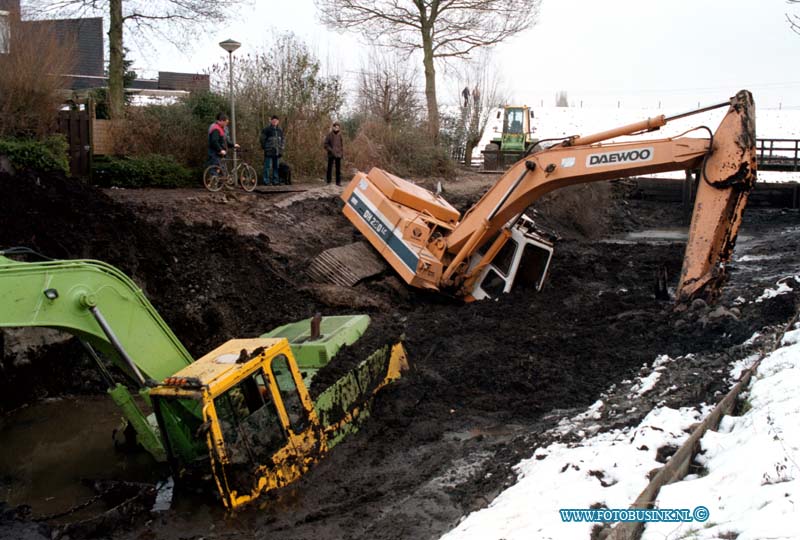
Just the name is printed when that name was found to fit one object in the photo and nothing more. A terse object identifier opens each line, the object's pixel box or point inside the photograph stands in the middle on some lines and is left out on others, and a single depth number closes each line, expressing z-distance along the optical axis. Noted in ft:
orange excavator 33.19
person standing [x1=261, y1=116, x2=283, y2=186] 60.44
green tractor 107.96
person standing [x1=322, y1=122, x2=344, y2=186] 63.93
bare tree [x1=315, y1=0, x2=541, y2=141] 96.89
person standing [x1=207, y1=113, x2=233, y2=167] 53.22
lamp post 57.98
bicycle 55.11
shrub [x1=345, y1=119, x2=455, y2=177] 84.28
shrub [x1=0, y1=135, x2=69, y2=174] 49.01
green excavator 20.53
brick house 57.06
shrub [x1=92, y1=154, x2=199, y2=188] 58.70
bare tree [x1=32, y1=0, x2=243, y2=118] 67.72
